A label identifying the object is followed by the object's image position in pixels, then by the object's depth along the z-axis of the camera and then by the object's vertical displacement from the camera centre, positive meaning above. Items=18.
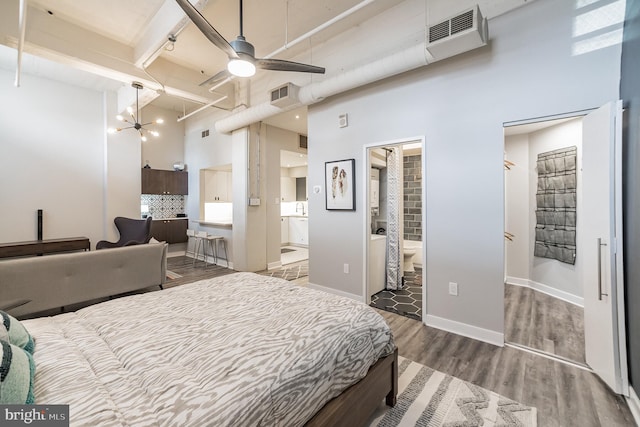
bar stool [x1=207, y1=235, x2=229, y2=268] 5.73 -0.75
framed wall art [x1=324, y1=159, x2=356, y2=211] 3.61 +0.37
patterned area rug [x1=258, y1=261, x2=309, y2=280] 4.95 -1.19
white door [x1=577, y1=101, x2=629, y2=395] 1.86 -0.25
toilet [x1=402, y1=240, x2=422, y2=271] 5.02 -0.85
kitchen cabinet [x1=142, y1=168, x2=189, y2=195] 6.20 +0.73
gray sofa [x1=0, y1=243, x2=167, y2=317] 2.57 -0.72
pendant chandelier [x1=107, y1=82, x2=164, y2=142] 4.12 +1.89
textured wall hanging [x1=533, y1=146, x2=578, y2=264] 3.58 +0.08
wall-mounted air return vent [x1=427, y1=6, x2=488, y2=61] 2.27 +1.56
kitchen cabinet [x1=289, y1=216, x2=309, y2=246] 7.84 -0.59
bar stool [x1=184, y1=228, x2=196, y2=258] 6.78 -1.02
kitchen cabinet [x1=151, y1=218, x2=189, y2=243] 6.27 -0.44
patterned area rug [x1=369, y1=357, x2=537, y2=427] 1.64 -1.30
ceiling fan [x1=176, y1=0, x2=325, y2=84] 1.76 +1.27
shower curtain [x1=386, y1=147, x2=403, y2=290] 4.02 -0.12
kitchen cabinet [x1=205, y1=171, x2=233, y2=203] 6.79 +0.65
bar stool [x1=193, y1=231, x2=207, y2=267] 6.30 -0.90
